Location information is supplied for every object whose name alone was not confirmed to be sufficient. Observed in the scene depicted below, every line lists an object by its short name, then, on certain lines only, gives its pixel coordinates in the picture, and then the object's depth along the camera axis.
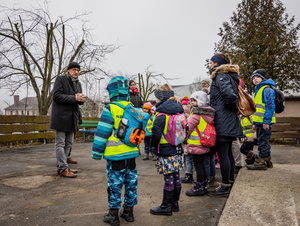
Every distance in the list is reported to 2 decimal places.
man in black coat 4.71
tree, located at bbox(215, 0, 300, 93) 15.28
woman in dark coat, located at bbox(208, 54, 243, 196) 3.58
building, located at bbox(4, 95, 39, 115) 76.16
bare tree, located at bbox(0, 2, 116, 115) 14.67
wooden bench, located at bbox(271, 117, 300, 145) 12.45
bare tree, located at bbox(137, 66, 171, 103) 38.94
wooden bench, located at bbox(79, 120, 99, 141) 12.85
